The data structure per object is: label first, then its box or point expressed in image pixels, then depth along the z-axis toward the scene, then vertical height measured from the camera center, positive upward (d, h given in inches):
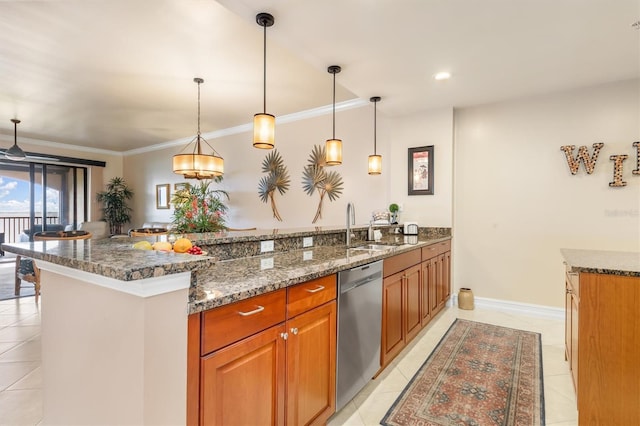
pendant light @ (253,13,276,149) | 94.7 +25.8
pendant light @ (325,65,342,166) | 125.0 +25.5
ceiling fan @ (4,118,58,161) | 195.6 +38.1
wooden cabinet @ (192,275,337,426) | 41.0 -23.7
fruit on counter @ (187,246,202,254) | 55.7 -7.1
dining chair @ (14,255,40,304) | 150.9 -30.2
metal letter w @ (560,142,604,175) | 128.5 +24.3
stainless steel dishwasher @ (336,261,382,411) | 68.4 -28.1
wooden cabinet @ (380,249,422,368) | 86.5 -28.5
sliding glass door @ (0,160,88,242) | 286.8 +13.4
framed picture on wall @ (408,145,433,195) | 160.2 +22.9
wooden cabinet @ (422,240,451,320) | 119.2 -27.8
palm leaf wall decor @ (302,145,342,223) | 184.4 +20.7
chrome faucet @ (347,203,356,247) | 107.3 -3.3
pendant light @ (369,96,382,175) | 148.3 +24.0
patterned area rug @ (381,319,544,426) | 71.7 -47.8
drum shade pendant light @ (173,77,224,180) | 150.9 +24.0
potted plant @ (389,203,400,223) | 164.4 +1.1
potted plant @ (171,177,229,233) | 135.2 -0.4
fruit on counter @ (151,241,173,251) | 55.5 -6.3
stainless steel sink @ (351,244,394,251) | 105.3 -12.4
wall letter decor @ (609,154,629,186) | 123.3 +18.4
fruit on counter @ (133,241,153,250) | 54.3 -6.1
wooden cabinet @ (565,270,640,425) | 59.2 -27.3
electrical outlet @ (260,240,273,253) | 84.0 -9.3
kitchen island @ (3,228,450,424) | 35.7 -14.5
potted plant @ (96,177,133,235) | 303.3 +8.9
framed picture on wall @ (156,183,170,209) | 282.5 +15.4
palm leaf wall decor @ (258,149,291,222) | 205.2 +22.7
